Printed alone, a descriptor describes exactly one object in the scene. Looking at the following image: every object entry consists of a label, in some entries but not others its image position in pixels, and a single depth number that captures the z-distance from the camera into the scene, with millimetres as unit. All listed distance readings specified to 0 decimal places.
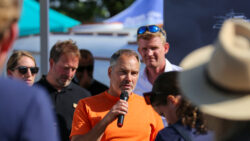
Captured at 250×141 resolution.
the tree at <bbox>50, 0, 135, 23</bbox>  54750
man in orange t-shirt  6172
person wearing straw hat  2668
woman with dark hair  4266
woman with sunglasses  8055
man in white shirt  8039
